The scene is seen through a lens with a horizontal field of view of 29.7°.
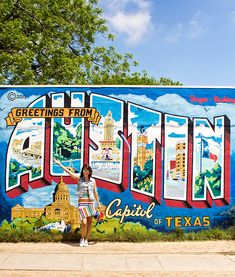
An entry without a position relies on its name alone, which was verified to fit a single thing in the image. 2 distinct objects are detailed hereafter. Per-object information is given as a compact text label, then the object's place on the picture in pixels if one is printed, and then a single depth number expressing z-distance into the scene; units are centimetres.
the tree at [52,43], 1747
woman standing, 877
